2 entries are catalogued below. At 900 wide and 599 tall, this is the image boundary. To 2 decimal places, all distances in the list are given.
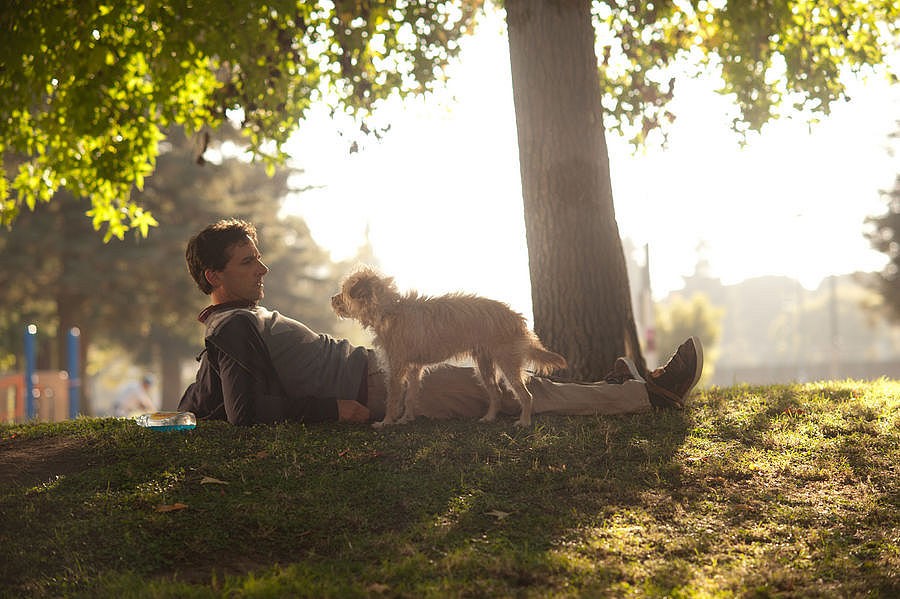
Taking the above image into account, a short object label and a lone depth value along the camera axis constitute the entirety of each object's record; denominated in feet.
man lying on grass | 20.74
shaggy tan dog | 22.07
